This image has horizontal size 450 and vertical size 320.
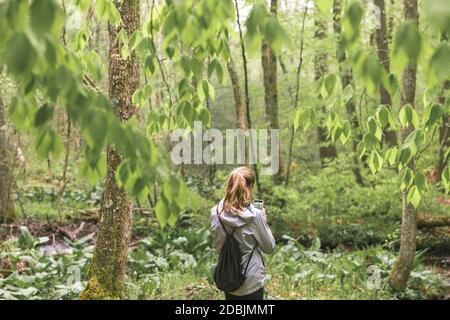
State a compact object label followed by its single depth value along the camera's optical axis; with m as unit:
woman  4.65
